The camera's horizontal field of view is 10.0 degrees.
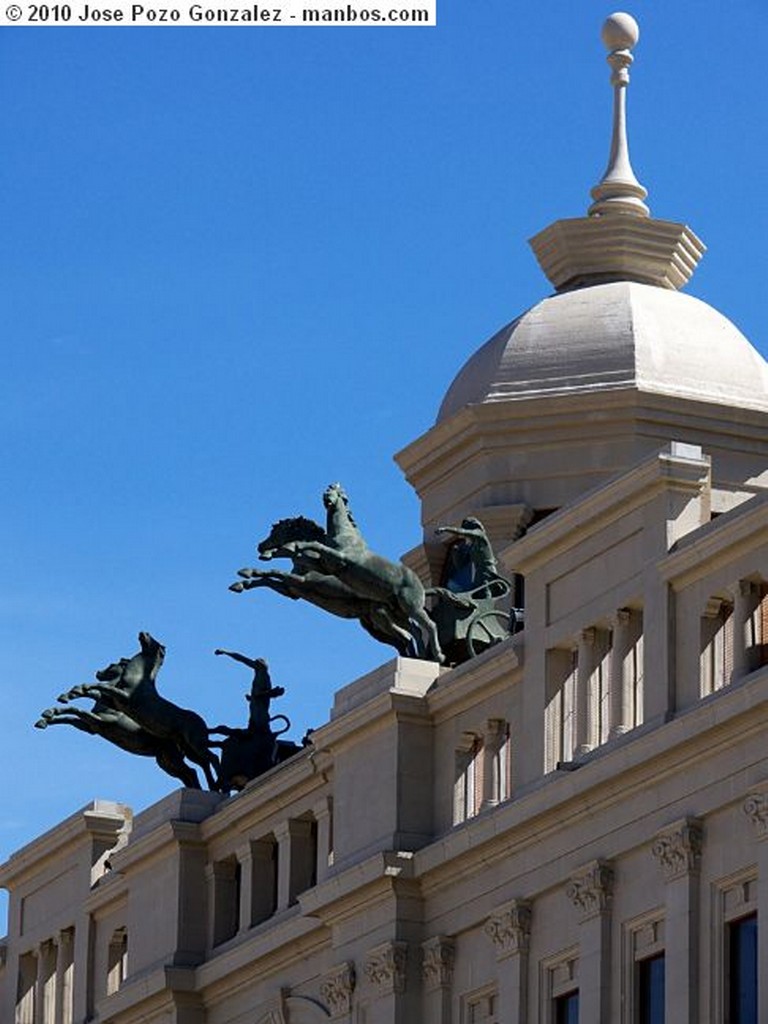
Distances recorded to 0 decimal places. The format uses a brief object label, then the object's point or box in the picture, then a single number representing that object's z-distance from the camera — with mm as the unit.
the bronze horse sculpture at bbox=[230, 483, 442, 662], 76625
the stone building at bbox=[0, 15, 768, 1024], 64250
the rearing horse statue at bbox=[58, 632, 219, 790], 83062
